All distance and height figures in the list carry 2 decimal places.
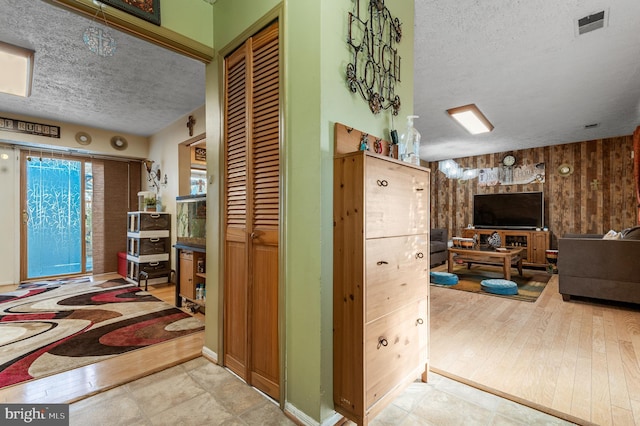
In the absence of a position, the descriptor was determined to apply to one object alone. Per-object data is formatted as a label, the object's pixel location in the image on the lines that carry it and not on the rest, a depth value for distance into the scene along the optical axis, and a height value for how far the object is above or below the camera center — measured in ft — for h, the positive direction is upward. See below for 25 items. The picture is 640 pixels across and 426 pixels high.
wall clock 21.68 +3.90
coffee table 14.55 -2.31
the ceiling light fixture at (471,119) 13.37 +4.68
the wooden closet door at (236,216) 6.22 -0.06
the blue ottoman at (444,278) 14.43 -3.29
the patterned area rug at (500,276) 13.03 -3.57
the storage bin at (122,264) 16.34 -2.89
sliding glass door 15.61 -0.14
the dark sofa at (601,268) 10.66 -2.13
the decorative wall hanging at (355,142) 4.87 +1.28
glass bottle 6.07 +1.45
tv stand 19.51 -2.06
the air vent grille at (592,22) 7.16 +4.81
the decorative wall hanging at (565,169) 19.65 +2.89
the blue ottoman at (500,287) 12.64 -3.26
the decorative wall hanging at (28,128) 13.79 +4.19
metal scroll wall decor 5.28 +3.04
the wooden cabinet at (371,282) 4.42 -1.14
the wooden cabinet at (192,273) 10.43 -2.20
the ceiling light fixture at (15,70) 8.76 +4.95
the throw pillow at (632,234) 11.00 -0.84
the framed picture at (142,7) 5.33 +3.88
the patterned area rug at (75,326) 7.13 -3.58
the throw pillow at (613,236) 11.76 -0.98
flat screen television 20.52 +0.17
